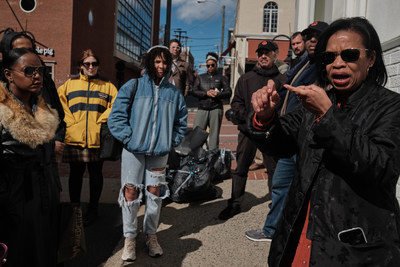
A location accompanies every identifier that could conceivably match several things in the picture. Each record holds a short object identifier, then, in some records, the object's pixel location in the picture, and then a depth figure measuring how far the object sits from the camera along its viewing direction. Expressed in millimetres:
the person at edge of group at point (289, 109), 2993
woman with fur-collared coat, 2066
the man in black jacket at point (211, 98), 6152
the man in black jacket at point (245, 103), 4031
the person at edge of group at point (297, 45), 4125
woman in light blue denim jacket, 3074
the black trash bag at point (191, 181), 4625
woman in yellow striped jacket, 3914
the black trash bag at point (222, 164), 5453
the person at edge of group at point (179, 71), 5906
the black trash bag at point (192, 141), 5141
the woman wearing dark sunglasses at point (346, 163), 1292
